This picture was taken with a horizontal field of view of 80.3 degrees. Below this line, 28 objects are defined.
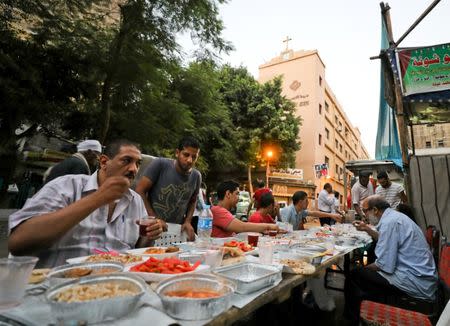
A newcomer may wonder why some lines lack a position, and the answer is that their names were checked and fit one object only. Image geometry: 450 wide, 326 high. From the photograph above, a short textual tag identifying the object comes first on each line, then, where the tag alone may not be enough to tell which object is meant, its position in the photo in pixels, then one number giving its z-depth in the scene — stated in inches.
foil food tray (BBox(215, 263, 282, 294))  56.9
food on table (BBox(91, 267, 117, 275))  56.4
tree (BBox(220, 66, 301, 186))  823.7
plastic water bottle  112.5
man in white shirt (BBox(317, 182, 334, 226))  343.0
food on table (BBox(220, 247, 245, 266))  83.4
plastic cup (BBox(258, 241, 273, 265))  79.9
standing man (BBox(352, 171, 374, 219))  296.4
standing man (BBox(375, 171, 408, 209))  264.1
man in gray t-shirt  142.3
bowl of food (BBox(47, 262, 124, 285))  50.3
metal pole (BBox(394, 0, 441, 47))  195.7
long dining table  39.8
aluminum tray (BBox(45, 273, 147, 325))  36.8
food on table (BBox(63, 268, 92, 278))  53.1
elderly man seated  121.5
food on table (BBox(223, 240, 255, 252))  99.8
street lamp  865.5
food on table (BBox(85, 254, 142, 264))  67.2
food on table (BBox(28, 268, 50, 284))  54.0
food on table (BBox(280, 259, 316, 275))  75.3
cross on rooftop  1211.9
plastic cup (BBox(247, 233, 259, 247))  114.4
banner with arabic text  197.6
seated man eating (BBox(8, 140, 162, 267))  64.5
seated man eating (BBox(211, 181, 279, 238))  140.1
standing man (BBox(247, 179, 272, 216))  217.0
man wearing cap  145.6
